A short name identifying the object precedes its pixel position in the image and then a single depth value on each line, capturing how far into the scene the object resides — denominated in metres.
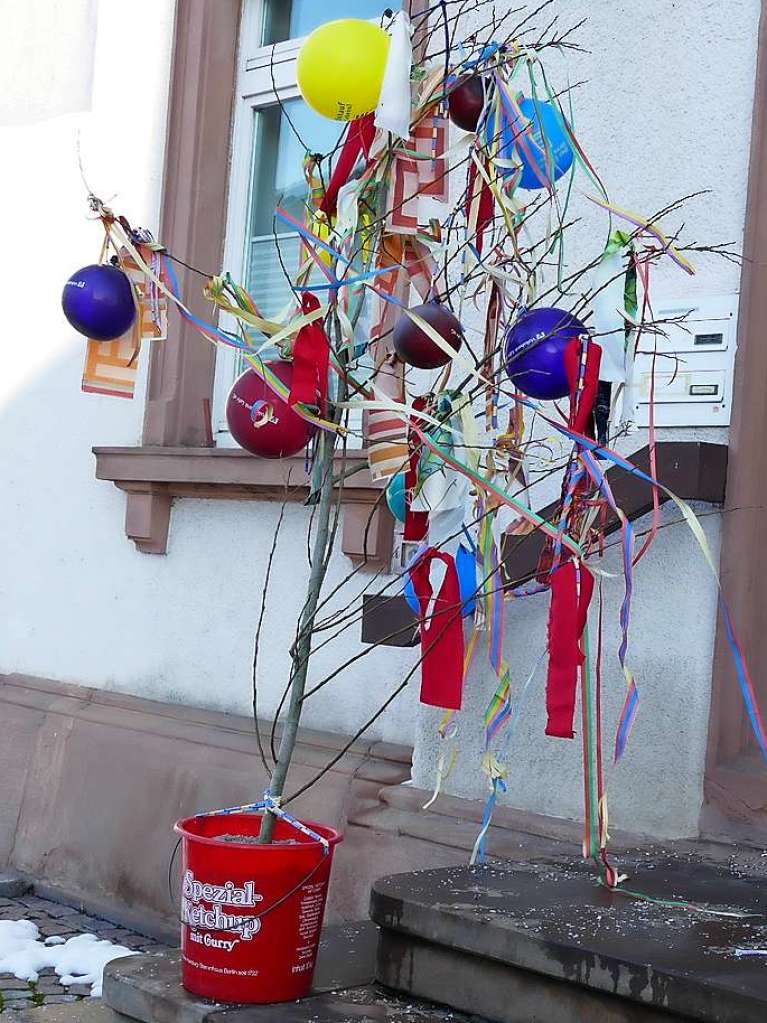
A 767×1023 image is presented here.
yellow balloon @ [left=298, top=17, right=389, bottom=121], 2.61
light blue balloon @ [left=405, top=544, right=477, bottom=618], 3.06
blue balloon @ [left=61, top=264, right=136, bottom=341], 2.79
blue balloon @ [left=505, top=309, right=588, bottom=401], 2.68
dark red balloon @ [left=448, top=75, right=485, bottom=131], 2.81
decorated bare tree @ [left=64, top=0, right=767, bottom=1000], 2.59
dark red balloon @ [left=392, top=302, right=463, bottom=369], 2.60
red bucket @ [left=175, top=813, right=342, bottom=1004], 2.53
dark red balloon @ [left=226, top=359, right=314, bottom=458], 2.82
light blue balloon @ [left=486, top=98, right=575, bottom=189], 2.80
